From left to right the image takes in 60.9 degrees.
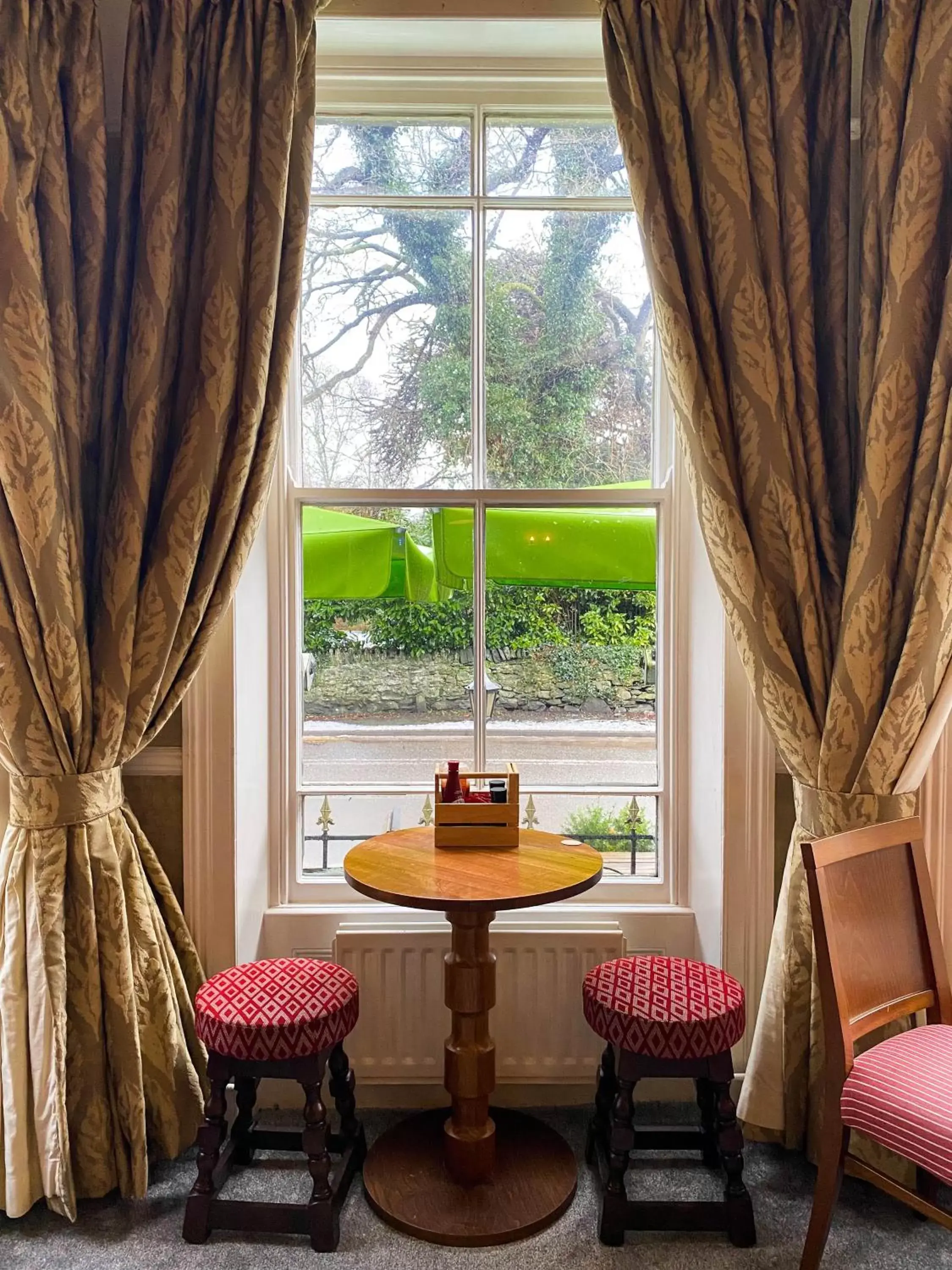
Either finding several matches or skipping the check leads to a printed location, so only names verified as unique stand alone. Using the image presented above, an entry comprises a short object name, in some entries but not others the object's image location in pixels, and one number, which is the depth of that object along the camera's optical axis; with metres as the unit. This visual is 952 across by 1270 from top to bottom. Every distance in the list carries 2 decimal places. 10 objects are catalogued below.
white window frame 2.10
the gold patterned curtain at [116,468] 1.68
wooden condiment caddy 1.84
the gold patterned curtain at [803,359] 1.70
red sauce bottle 1.89
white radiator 2.01
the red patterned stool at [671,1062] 1.59
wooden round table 1.61
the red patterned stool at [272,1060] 1.59
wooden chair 1.37
